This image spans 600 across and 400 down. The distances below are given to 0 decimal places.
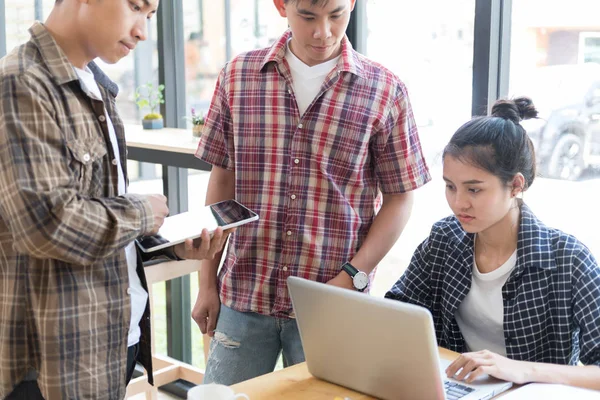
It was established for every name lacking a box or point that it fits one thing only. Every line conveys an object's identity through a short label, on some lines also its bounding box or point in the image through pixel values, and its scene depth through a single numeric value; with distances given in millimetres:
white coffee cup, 1235
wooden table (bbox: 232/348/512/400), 1423
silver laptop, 1253
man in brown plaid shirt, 1216
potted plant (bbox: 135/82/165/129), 3383
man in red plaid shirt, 1720
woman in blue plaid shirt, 1605
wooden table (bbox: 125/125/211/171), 2836
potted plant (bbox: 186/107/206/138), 2922
